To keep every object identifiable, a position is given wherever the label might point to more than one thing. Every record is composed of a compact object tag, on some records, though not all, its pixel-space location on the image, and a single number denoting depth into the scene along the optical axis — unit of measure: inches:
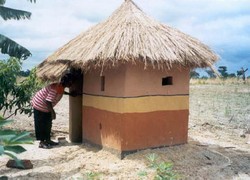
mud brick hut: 157.8
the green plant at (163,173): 112.9
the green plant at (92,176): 122.8
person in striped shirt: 188.0
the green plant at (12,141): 58.8
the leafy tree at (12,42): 283.5
